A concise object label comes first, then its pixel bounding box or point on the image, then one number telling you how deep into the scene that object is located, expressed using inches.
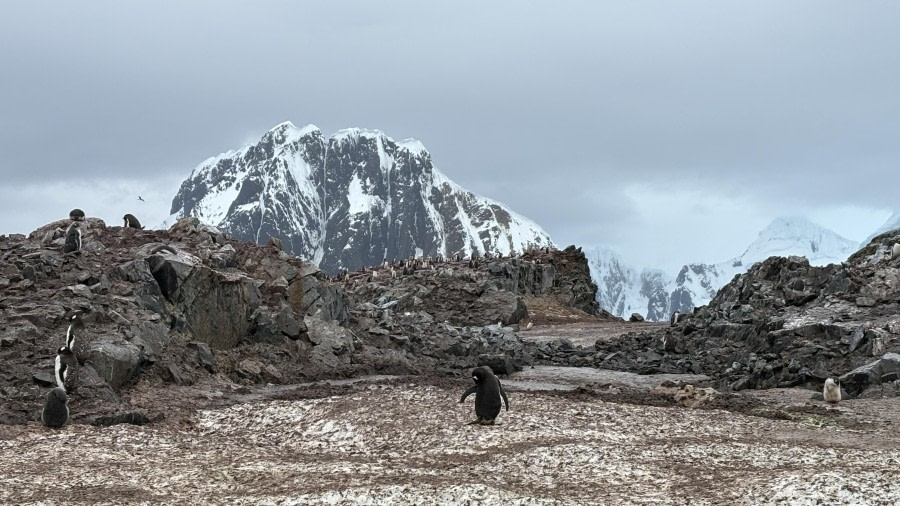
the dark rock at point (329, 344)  1251.8
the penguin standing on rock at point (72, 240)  1232.5
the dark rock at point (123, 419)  770.2
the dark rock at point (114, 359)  904.3
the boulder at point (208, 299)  1180.5
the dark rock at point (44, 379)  848.9
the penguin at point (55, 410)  744.3
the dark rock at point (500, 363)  1315.2
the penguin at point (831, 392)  927.0
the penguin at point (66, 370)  836.6
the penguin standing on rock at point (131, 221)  1634.1
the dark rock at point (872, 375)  1005.2
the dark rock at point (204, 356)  1087.6
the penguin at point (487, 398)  762.8
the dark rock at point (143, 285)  1122.0
